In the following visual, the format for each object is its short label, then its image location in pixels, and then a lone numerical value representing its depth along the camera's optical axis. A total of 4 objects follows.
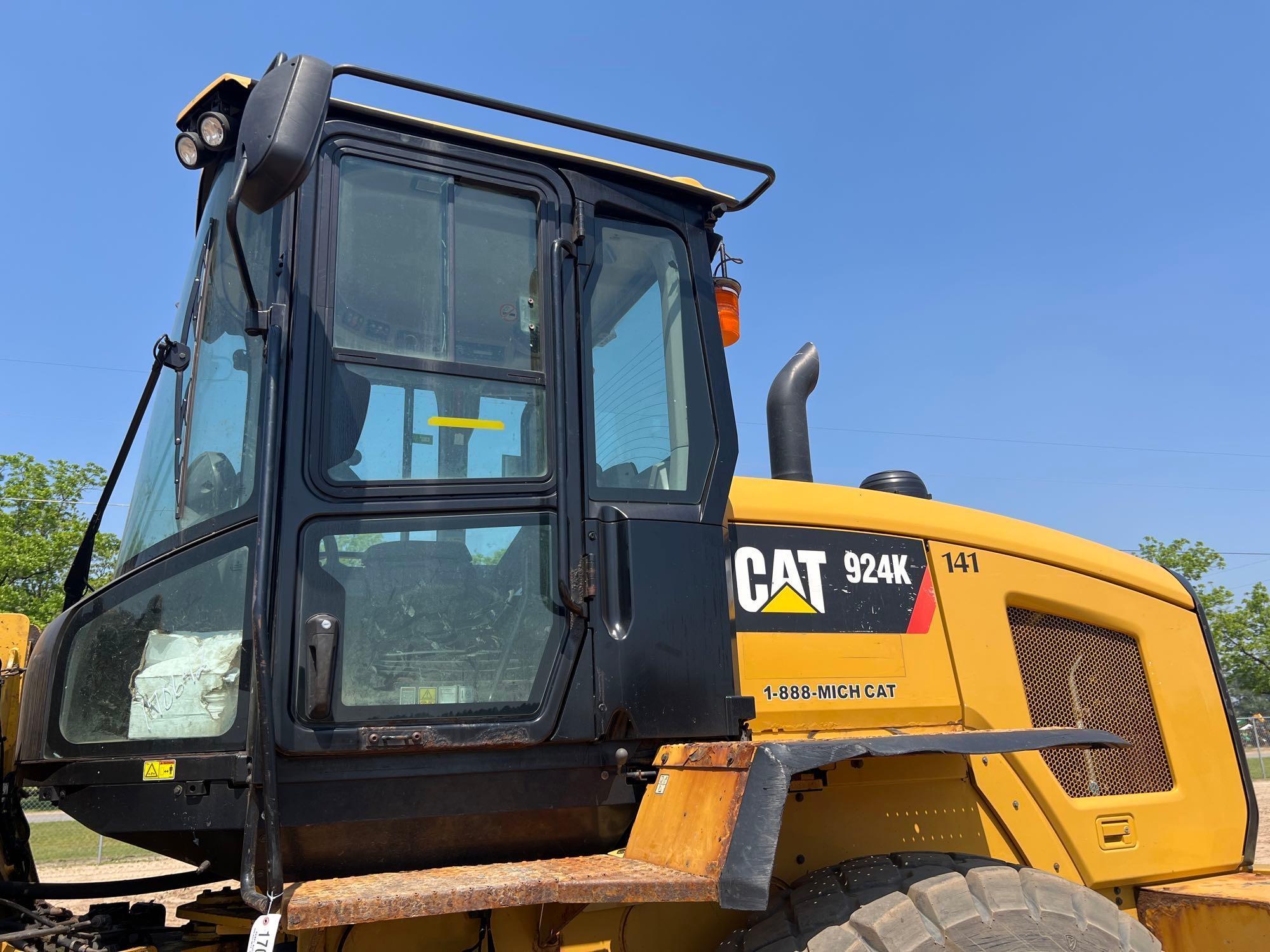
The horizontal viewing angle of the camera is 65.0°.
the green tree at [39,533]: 22.42
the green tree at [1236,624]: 32.44
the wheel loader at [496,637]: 2.48
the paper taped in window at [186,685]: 2.54
